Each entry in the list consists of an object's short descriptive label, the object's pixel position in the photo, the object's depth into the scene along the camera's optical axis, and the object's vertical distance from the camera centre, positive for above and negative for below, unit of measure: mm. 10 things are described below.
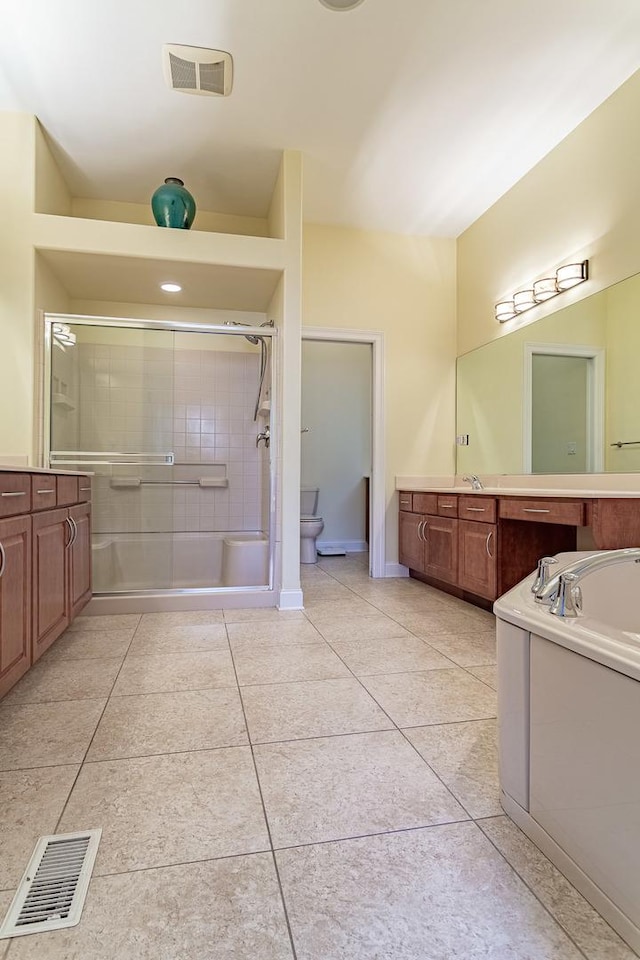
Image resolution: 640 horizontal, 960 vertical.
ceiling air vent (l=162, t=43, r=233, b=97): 2338 +1951
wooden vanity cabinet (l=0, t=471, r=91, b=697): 1611 -365
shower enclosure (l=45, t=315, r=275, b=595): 3045 +154
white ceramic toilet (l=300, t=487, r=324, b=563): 4805 -596
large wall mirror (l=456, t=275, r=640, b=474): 2531 +492
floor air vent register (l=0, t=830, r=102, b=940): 888 -801
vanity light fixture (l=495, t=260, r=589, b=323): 2829 +1138
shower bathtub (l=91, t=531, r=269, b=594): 3061 -586
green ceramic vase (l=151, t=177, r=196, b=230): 3031 +1617
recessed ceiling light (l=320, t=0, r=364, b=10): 2094 +1969
